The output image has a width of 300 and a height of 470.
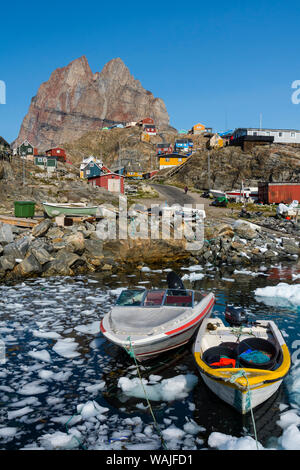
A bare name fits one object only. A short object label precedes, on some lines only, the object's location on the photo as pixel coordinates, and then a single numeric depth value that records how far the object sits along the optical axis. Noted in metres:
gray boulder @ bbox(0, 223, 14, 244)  21.66
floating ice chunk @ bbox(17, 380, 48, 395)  7.61
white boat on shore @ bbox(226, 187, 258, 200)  49.72
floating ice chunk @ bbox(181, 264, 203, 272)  21.72
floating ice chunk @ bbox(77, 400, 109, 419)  6.80
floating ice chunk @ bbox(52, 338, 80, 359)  9.49
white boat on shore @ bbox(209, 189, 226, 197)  48.56
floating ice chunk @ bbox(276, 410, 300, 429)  6.48
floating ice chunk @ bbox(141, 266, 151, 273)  20.89
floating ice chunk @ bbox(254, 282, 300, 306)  14.59
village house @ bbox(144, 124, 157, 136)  128.60
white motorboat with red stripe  8.45
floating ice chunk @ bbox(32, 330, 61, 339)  10.55
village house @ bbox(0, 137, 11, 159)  52.84
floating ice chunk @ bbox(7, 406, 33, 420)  6.75
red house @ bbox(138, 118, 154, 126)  135.84
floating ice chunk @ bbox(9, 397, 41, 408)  7.12
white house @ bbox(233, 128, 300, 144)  77.75
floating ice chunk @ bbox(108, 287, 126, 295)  15.64
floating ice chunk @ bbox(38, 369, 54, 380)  8.24
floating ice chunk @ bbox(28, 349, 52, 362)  9.14
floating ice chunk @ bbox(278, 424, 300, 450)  5.85
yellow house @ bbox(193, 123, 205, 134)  134.50
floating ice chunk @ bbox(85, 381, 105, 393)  7.70
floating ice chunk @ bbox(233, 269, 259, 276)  20.47
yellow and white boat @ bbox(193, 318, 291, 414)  6.53
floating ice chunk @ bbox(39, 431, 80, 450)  5.91
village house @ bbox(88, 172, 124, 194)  49.03
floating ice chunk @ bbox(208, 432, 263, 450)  5.82
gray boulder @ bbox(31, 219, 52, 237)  23.02
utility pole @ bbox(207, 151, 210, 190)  65.61
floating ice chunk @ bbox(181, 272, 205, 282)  19.15
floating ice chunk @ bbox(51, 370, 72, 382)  8.19
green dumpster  27.55
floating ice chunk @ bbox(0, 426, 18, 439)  6.16
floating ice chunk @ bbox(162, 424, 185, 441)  6.14
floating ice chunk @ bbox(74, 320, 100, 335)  10.96
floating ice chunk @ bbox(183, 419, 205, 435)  6.32
